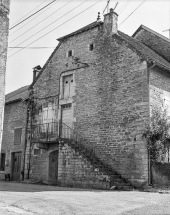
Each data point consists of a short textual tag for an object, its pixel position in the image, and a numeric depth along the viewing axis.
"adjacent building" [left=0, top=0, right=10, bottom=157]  10.58
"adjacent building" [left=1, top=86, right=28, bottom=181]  21.75
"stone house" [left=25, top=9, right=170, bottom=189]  15.37
